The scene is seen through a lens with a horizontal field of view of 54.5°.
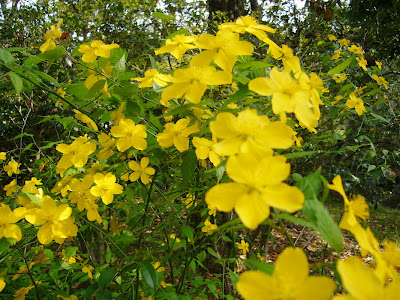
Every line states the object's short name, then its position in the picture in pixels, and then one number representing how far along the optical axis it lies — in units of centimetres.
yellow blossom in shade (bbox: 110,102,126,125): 39
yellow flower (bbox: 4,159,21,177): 67
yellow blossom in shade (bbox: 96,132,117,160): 42
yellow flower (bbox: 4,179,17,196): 59
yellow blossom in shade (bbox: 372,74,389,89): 80
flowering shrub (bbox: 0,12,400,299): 24
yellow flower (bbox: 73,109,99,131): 41
